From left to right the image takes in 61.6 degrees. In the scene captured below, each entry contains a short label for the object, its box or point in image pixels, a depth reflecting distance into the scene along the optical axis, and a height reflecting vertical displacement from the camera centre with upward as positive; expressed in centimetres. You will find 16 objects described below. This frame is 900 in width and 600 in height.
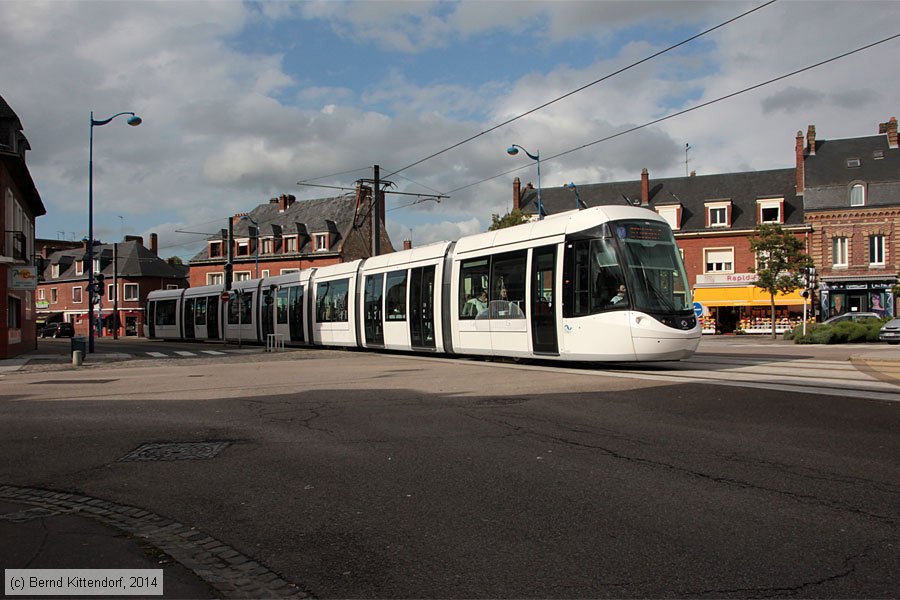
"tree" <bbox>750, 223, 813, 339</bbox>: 4072 +219
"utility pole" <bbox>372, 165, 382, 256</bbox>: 3258 +383
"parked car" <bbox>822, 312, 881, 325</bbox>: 3875 -93
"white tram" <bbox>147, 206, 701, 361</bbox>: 1462 +25
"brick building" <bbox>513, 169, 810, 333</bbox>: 4962 +547
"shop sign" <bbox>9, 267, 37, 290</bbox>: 2728 +130
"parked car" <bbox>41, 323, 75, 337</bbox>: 6938 -159
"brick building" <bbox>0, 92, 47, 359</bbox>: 2669 +276
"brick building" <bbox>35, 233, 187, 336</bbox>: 7681 +292
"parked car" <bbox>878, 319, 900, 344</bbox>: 2938 -137
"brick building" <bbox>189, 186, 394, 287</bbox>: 7075 +665
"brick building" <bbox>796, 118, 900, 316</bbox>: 4625 +460
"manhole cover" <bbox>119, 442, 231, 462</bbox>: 759 -146
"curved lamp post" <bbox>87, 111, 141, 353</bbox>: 3048 +462
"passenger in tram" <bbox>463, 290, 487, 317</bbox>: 1877 +1
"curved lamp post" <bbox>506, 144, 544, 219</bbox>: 3431 +703
